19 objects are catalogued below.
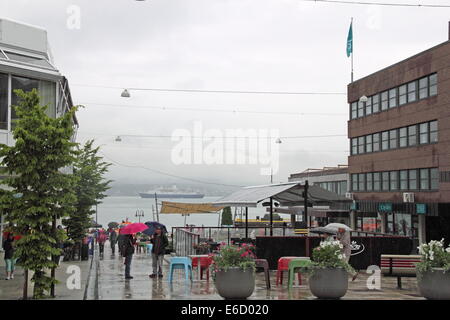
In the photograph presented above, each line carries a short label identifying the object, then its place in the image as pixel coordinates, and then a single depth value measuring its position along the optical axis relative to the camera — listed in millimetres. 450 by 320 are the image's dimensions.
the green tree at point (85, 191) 29047
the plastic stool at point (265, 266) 16969
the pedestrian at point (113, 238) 34416
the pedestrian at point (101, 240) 33831
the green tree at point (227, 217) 62716
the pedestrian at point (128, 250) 19891
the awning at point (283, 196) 22766
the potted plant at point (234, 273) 14586
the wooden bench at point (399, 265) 17453
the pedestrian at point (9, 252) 20000
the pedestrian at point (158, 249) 20406
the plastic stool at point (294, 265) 17188
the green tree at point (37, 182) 15180
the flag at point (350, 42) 52947
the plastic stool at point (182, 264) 18484
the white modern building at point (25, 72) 23953
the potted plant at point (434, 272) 14336
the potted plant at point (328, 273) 14617
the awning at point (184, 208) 57469
